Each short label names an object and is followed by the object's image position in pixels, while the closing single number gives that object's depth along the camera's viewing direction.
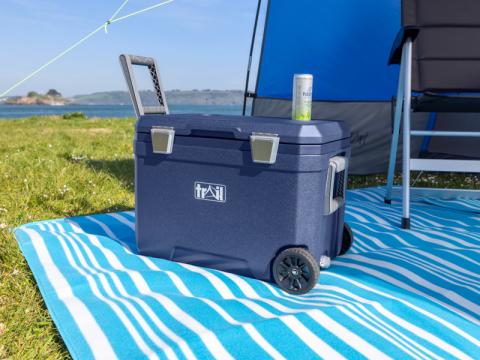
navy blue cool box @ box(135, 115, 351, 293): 1.27
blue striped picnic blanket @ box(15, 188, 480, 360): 1.03
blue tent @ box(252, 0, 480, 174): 3.18
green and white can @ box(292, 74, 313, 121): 1.39
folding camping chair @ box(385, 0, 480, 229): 2.56
